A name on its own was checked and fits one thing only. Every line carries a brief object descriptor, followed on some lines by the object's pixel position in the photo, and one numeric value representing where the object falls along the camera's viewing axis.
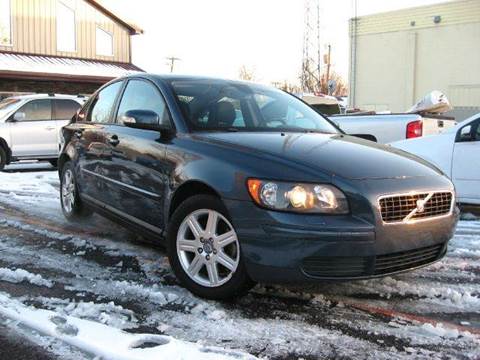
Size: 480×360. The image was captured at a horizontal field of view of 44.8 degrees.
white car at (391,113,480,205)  7.22
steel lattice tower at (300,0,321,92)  51.91
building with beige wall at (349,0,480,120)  20.83
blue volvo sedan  3.52
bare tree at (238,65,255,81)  78.77
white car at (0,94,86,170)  12.73
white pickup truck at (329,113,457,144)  9.29
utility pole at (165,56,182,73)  57.81
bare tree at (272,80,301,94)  72.68
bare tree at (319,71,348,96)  69.22
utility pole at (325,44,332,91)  67.18
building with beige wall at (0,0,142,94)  20.55
